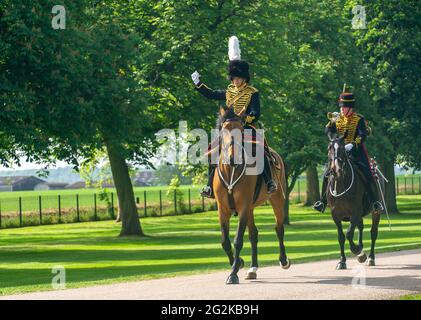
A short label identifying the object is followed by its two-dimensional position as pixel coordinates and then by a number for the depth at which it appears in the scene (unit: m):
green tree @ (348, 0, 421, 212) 56.69
